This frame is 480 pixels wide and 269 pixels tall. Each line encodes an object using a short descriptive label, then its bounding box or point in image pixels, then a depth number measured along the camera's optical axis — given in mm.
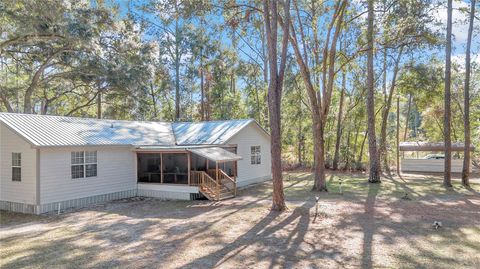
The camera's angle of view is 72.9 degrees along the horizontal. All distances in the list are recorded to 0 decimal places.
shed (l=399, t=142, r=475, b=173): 24230
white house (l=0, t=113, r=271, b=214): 11641
